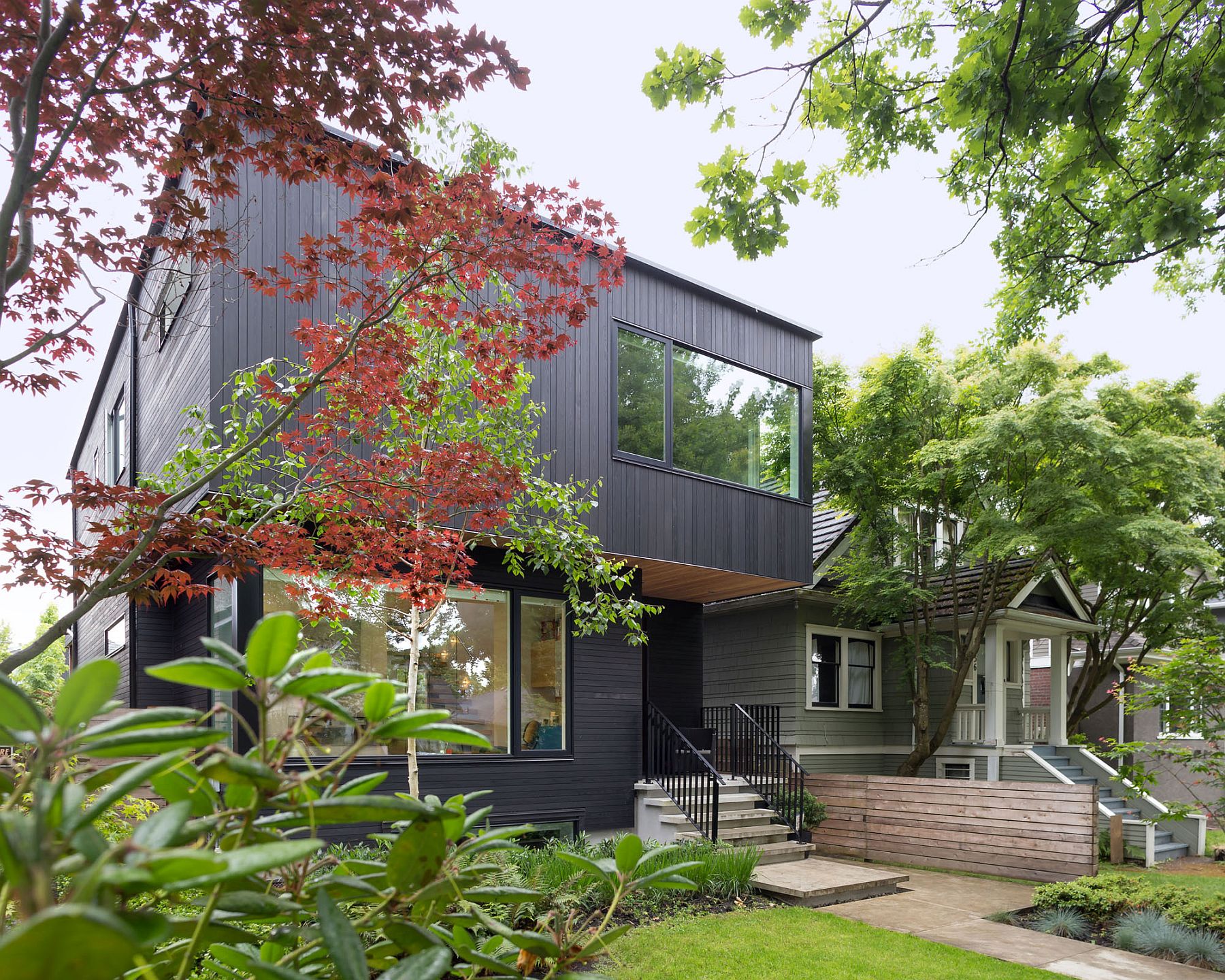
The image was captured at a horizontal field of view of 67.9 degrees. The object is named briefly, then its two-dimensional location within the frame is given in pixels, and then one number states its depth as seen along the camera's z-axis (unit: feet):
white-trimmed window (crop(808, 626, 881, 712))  48.65
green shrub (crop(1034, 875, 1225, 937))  23.80
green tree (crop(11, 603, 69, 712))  83.41
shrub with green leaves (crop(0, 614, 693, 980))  2.18
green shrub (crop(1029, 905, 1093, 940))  24.36
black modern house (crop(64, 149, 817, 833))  27.89
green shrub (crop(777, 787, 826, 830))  36.94
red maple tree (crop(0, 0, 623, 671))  12.44
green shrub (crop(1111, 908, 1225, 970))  21.94
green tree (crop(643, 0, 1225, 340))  16.38
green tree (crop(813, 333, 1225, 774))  40.06
